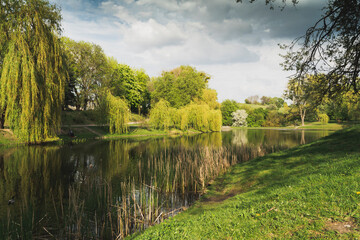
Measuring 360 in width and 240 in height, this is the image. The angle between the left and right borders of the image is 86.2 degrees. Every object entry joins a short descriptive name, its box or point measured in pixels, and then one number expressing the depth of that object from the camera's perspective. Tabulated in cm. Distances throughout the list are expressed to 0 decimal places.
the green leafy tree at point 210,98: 5202
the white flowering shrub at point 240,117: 6575
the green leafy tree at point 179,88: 4581
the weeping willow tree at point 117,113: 2842
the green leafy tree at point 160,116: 3516
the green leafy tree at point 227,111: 6829
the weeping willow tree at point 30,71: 1612
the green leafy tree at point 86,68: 3684
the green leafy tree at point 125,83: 4288
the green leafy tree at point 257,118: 6644
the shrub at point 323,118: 5370
